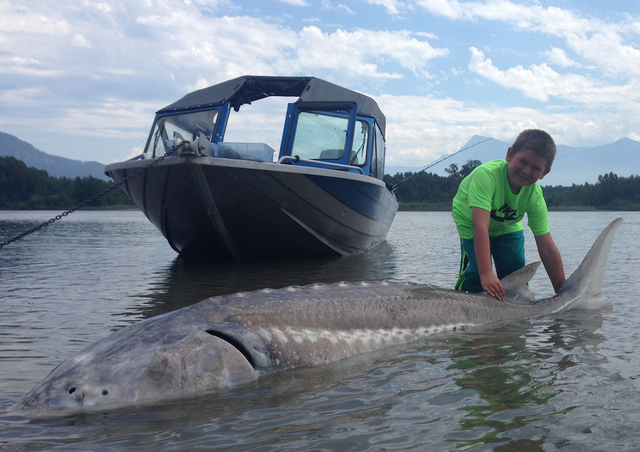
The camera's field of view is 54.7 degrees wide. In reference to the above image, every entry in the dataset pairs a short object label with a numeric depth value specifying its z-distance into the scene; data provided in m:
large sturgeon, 2.53
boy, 4.04
